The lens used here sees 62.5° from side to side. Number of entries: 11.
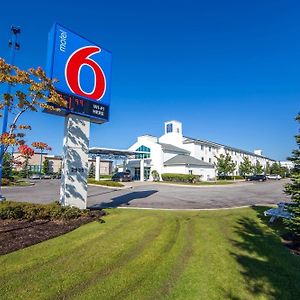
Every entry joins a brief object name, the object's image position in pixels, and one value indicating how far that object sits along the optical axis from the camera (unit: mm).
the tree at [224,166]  52031
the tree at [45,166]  65250
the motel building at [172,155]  46312
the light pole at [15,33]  15127
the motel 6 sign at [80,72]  10727
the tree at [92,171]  59631
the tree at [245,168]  65875
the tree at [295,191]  7733
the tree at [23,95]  7959
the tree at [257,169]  75125
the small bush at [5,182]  30109
